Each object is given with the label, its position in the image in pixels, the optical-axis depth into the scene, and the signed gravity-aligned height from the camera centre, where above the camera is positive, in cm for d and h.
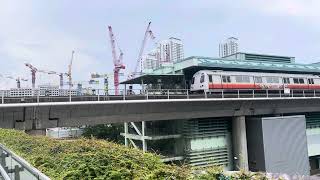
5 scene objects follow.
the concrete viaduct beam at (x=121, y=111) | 2898 -140
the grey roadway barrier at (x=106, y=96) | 2866 +3
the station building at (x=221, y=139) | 4081 -525
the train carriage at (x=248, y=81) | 4600 +168
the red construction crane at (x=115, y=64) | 12125 +1104
